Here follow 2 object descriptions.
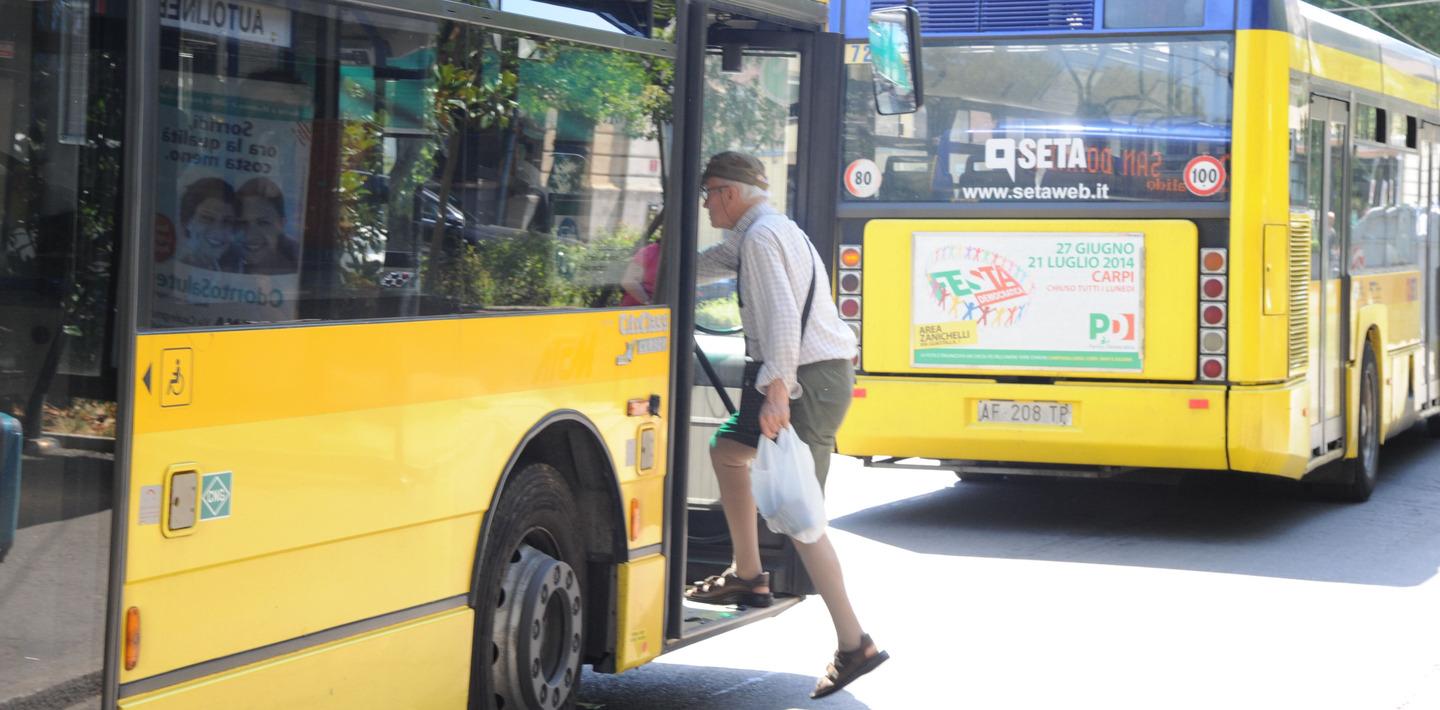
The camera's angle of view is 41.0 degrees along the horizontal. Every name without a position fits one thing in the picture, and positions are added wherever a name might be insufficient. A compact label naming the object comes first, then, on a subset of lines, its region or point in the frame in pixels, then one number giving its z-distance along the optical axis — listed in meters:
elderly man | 6.38
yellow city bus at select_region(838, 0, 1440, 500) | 9.90
